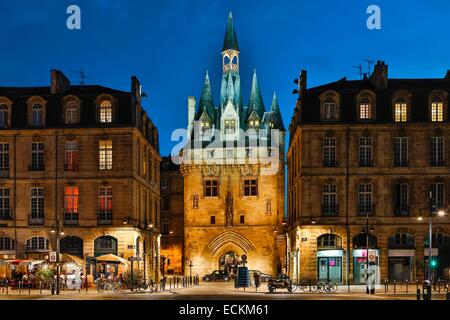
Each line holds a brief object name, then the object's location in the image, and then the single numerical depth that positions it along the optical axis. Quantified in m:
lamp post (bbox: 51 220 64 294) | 45.44
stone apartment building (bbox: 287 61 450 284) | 55.41
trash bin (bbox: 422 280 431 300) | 36.61
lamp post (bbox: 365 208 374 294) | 43.97
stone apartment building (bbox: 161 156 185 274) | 89.69
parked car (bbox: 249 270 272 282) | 68.81
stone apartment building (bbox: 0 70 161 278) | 55.56
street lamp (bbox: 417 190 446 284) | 39.47
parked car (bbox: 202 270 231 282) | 71.44
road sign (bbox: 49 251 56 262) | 45.84
